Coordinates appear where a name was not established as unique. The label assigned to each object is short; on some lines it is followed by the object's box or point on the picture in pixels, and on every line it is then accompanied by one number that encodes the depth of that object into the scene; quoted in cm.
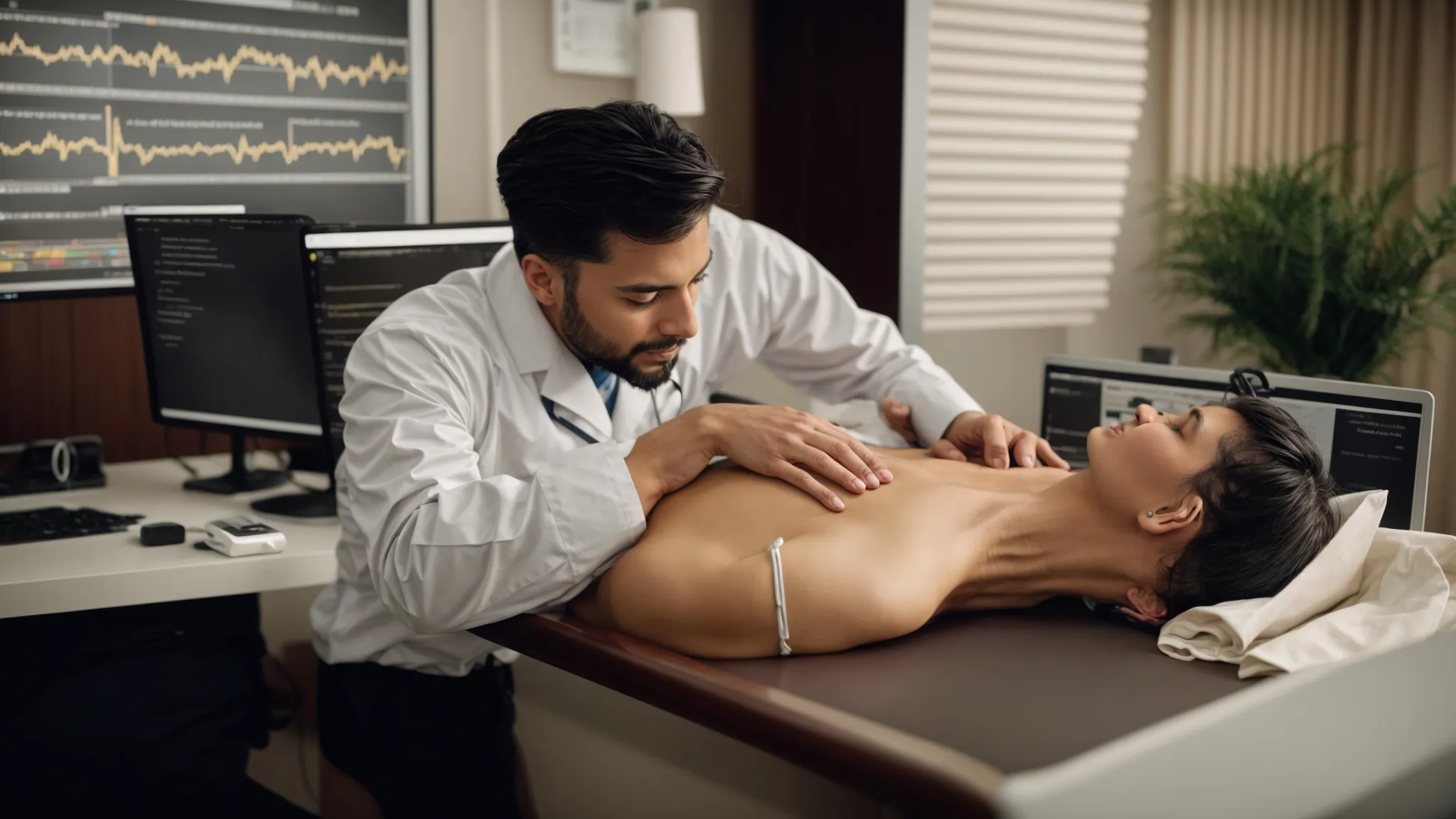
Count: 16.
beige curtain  376
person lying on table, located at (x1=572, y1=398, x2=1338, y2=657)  130
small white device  196
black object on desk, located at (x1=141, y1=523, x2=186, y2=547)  201
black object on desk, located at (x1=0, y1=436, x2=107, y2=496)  244
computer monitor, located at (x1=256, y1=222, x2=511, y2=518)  210
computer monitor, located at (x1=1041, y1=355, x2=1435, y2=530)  166
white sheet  127
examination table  95
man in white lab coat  140
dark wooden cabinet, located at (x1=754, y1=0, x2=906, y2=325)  297
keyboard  204
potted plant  301
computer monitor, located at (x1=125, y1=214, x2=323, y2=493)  225
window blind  298
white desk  181
